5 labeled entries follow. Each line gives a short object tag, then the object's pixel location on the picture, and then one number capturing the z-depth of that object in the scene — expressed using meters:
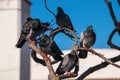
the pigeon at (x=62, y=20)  6.67
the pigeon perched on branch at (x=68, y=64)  6.16
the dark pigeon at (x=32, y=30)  6.30
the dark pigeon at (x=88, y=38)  6.48
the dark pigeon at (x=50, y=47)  6.16
